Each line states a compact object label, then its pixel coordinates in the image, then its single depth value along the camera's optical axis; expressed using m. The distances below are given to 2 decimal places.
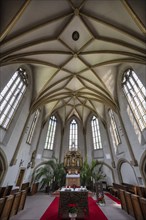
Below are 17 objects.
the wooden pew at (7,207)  4.21
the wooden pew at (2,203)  4.03
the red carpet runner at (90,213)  4.86
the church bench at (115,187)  9.41
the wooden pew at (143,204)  4.09
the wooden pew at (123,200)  5.76
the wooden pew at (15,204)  4.91
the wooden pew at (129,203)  5.14
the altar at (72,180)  10.68
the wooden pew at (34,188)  10.84
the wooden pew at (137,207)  4.36
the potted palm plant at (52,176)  11.66
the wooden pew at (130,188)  8.16
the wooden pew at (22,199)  5.65
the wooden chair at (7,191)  5.54
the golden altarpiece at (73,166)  10.76
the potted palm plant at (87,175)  11.51
